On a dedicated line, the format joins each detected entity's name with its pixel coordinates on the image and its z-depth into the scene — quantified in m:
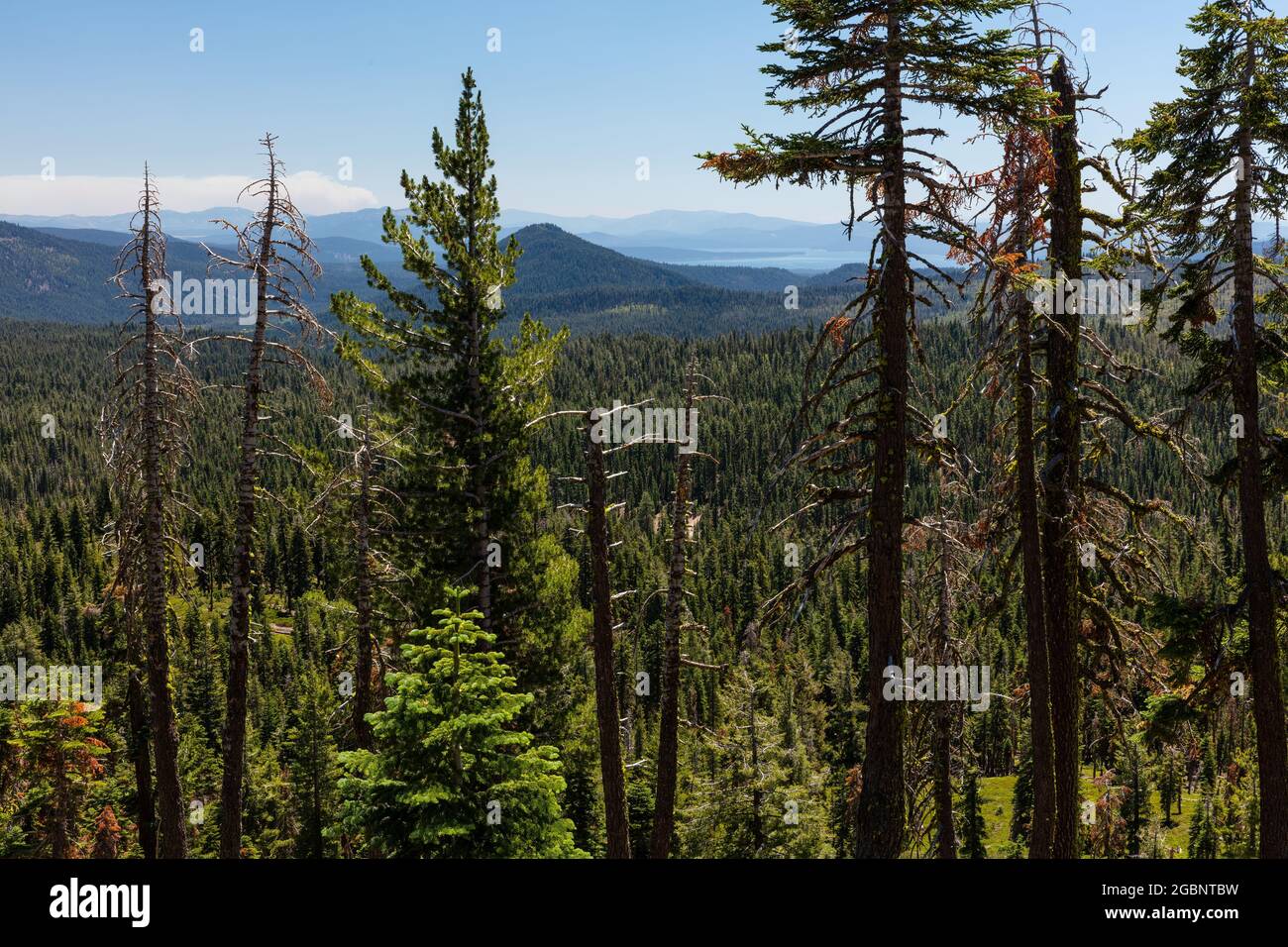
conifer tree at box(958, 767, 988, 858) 43.12
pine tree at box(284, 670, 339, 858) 41.50
